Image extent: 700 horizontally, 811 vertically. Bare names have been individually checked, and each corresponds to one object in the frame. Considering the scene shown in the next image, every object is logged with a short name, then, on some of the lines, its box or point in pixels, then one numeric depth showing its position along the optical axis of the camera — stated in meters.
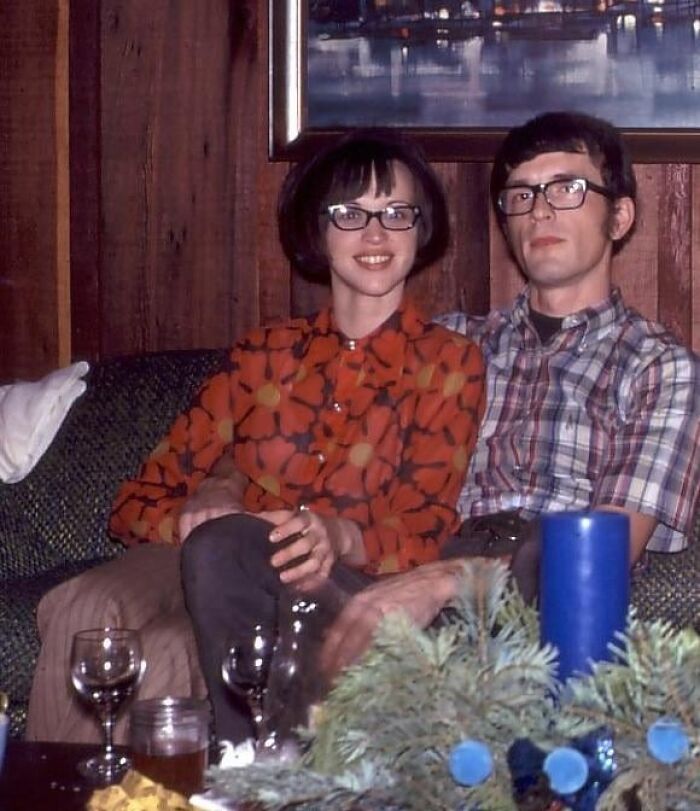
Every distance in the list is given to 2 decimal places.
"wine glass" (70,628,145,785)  2.48
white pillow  3.61
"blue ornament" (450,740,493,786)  1.91
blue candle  1.95
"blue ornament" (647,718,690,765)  1.88
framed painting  3.62
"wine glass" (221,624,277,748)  2.40
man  3.09
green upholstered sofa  3.55
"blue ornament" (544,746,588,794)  1.90
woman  3.14
